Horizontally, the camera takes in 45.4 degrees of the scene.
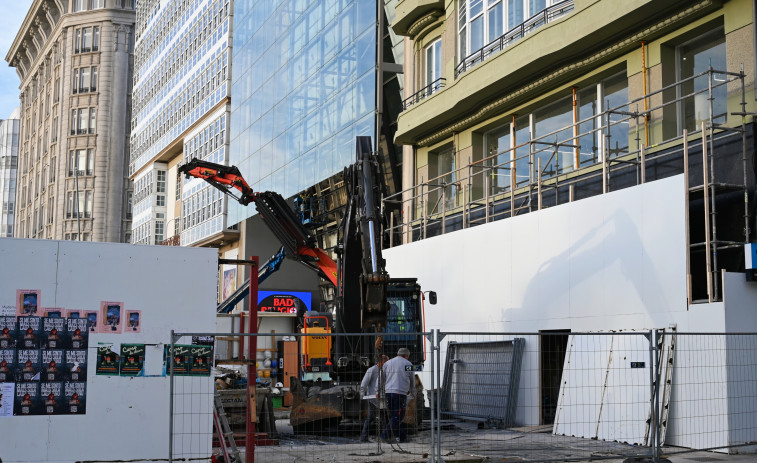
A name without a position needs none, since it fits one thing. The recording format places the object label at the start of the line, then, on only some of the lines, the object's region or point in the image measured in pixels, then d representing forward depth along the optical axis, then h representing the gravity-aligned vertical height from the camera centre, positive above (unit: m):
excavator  16.73 +0.37
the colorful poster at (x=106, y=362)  10.52 -0.39
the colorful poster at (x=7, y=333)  10.24 -0.06
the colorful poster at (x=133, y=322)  10.71 +0.08
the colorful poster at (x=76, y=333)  10.45 -0.05
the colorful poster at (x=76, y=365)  10.42 -0.42
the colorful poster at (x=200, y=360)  10.85 -0.37
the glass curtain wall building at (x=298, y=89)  33.38 +10.33
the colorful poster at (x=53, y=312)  10.38 +0.19
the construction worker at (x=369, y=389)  15.36 -1.01
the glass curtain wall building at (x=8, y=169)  131.25 +23.29
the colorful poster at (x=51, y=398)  10.30 -0.79
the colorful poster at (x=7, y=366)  10.21 -0.43
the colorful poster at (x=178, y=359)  10.77 -0.36
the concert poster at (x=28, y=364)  10.27 -0.41
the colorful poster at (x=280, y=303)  45.13 +1.34
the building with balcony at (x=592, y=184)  15.18 +3.16
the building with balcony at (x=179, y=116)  52.22 +14.23
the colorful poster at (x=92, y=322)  10.55 +0.08
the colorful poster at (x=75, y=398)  10.36 -0.79
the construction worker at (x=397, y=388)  15.08 -0.95
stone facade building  93.62 +21.74
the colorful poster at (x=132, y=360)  10.63 -0.37
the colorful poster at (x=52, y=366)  10.35 -0.43
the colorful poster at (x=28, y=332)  10.29 -0.04
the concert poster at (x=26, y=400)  10.23 -0.81
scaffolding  15.14 +3.31
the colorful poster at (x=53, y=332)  10.37 -0.04
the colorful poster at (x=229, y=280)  52.01 +2.92
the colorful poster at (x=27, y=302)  10.30 +0.30
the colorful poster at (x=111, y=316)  10.61 +0.15
